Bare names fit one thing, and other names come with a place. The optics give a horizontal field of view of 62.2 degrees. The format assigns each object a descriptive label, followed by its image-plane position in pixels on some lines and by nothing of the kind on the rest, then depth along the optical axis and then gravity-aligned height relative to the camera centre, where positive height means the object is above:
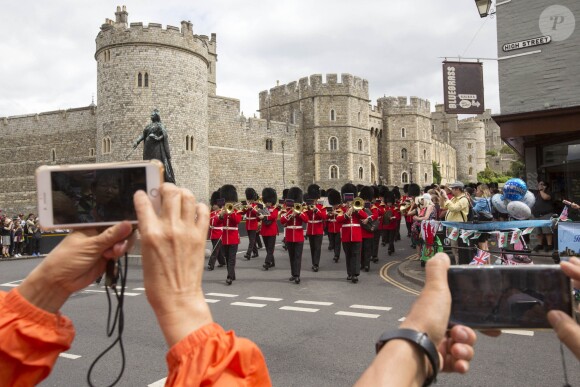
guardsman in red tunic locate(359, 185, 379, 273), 11.37 -1.08
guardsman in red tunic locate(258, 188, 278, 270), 12.93 -1.00
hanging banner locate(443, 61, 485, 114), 12.43 +2.62
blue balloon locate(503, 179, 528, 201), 7.39 -0.05
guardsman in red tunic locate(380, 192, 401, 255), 15.62 -0.97
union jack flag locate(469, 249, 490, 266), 7.27 -1.08
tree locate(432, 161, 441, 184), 66.93 +2.06
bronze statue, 11.79 +1.38
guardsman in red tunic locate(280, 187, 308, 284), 10.65 -0.94
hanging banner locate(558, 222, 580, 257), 6.23 -0.72
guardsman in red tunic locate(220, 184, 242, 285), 10.58 -0.90
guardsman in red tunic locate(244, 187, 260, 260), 14.49 -0.81
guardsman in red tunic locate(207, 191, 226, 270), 12.51 -1.07
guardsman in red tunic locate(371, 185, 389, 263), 13.99 -0.54
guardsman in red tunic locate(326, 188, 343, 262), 13.59 -0.79
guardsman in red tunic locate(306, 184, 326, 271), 12.60 -0.97
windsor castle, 32.78 +6.11
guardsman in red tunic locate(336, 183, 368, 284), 10.40 -1.02
